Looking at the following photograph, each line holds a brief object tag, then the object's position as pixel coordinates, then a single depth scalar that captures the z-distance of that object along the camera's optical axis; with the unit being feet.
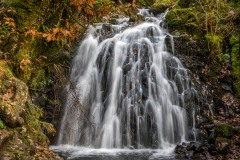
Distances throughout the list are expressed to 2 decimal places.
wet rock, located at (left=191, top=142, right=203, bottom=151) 22.82
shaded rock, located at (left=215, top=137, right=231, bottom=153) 22.19
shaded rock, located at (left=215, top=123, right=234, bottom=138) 24.03
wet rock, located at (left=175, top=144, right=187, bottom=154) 22.90
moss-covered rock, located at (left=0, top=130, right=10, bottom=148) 11.88
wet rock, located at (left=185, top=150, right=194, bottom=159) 21.90
